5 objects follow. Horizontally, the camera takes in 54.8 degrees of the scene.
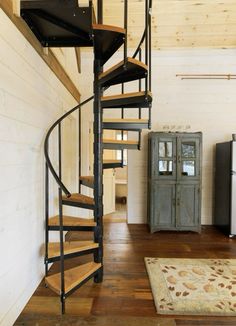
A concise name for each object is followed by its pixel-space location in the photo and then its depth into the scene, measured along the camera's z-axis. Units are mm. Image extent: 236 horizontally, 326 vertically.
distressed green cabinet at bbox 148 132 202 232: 3973
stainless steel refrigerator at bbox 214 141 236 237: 3732
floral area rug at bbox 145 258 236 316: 2051
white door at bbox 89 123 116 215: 5104
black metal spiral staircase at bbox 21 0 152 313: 1937
